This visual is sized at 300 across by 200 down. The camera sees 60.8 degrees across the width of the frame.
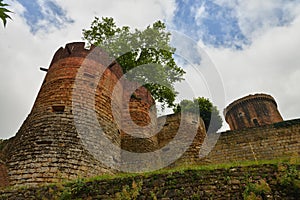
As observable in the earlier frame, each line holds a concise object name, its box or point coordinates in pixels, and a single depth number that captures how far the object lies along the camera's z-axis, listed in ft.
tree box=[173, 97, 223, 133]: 65.41
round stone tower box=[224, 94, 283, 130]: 78.33
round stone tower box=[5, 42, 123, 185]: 23.81
